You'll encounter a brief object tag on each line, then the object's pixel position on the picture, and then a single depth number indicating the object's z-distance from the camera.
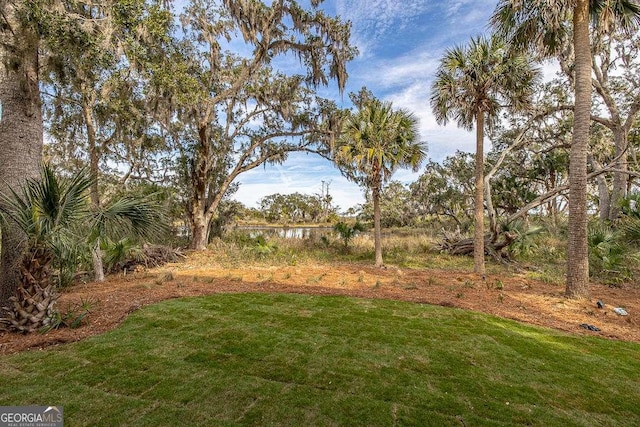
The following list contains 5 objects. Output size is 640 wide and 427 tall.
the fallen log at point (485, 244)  11.94
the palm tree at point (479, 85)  8.15
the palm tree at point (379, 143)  10.23
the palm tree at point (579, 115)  6.14
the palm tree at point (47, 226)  3.65
